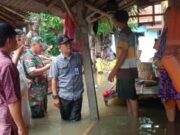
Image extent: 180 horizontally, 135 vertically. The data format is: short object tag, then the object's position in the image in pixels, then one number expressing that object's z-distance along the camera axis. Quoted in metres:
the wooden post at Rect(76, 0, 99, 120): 3.74
